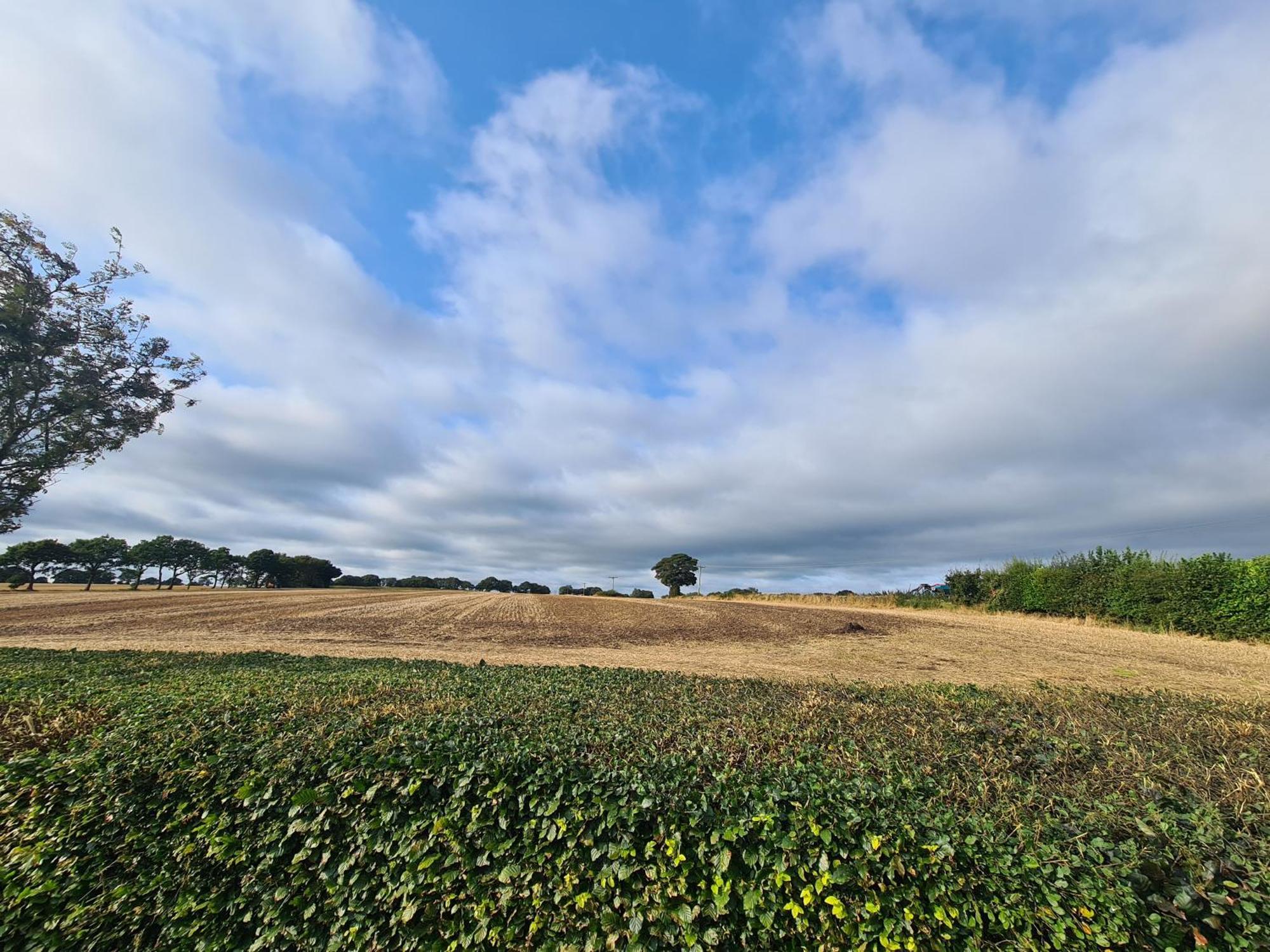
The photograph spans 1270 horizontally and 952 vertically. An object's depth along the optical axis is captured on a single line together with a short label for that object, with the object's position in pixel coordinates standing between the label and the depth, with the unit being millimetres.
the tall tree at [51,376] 19250
